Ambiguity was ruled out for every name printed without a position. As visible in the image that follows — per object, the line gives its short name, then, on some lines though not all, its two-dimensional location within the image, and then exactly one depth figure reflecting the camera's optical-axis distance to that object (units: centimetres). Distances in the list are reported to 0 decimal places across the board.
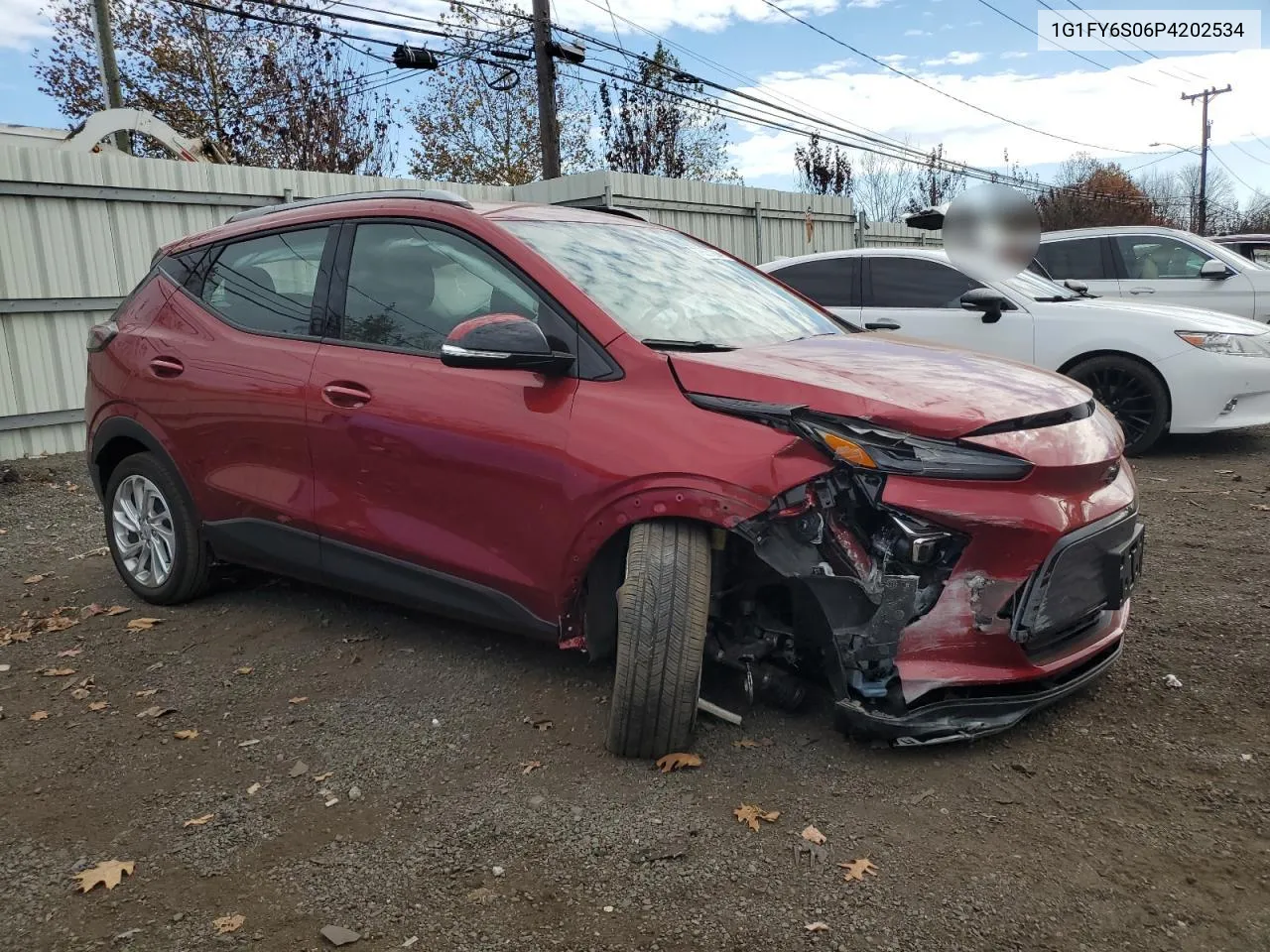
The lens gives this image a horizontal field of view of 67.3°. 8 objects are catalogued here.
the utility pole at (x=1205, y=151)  4897
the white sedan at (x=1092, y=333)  695
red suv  268
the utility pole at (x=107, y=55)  1445
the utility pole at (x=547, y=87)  1730
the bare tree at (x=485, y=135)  2905
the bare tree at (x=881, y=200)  3897
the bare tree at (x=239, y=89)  2316
